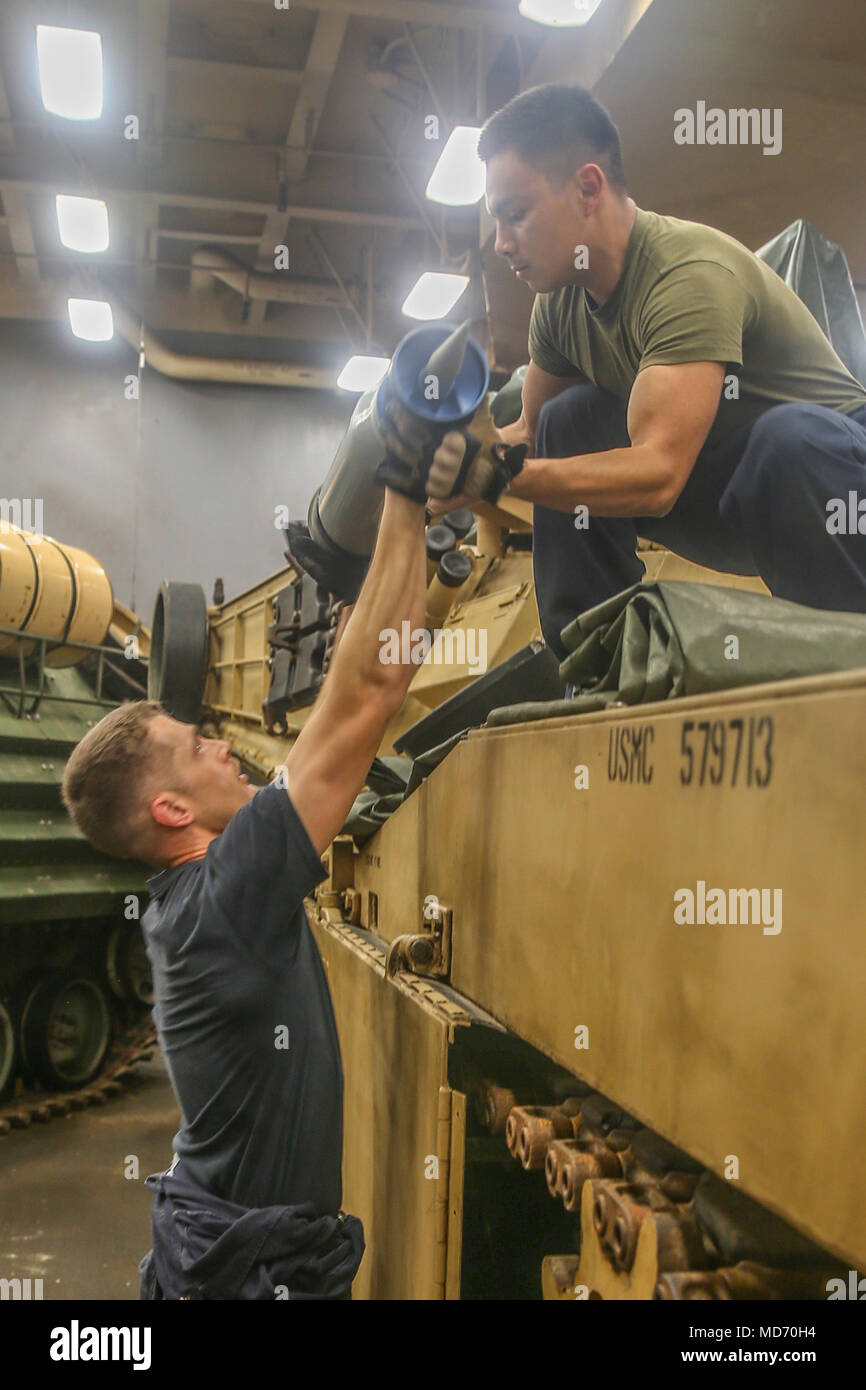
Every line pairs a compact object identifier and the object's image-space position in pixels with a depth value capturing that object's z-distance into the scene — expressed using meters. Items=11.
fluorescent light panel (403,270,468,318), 10.46
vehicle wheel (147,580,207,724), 8.27
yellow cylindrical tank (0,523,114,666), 7.16
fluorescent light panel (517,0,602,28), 5.30
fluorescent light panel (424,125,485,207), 7.89
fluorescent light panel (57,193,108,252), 10.08
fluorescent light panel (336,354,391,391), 12.21
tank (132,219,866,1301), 1.04
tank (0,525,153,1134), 6.45
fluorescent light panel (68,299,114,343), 11.85
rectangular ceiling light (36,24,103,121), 7.72
